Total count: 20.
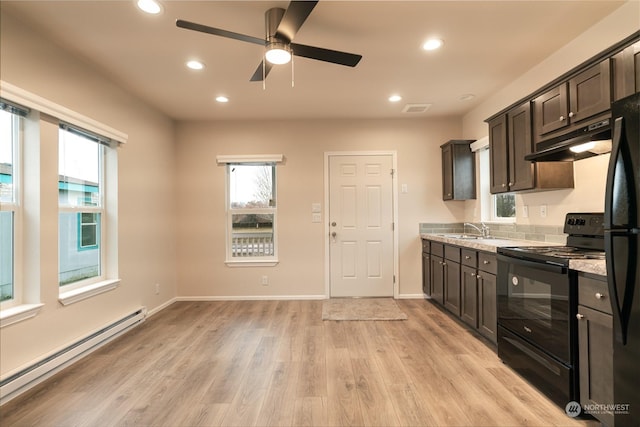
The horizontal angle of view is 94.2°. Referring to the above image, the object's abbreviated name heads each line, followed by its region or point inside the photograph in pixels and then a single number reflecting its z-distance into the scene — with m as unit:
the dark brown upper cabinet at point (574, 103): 1.92
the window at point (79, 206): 2.55
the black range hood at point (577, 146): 1.74
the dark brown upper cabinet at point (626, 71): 1.74
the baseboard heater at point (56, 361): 1.97
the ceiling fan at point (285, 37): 1.74
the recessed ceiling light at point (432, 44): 2.41
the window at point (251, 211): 4.38
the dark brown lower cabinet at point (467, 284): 2.65
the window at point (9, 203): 2.10
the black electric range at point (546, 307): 1.76
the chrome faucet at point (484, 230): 3.69
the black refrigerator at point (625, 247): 1.30
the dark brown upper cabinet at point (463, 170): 3.96
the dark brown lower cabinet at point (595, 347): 1.54
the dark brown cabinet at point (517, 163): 2.56
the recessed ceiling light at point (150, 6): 1.93
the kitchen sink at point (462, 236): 3.55
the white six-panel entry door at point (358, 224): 4.33
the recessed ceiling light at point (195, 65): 2.71
